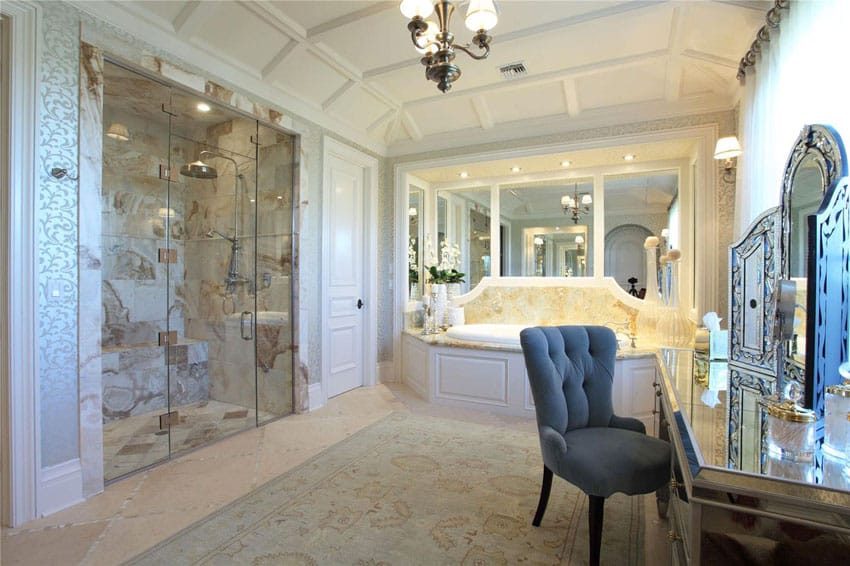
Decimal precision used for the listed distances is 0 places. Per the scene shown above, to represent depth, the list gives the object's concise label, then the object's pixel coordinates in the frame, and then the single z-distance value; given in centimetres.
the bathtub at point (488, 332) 390
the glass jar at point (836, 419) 98
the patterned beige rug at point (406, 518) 182
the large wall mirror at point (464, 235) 500
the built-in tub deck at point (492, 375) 345
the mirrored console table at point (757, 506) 77
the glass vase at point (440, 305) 473
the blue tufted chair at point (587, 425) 165
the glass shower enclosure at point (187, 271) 296
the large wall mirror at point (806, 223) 120
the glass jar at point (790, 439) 93
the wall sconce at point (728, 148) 285
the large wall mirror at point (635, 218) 417
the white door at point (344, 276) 412
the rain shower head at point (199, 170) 325
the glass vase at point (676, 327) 294
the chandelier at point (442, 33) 183
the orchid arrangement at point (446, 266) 484
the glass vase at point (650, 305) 398
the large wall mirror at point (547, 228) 452
